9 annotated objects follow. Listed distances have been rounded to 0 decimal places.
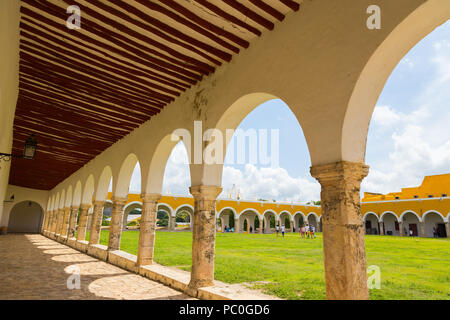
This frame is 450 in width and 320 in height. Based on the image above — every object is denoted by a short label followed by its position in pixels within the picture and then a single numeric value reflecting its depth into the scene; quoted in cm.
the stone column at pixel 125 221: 2927
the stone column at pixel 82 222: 1175
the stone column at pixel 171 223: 2972
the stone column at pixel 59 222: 1700
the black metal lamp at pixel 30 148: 583
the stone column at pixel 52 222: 1877
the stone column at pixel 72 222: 1359
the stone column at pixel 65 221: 1545
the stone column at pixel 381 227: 3122
